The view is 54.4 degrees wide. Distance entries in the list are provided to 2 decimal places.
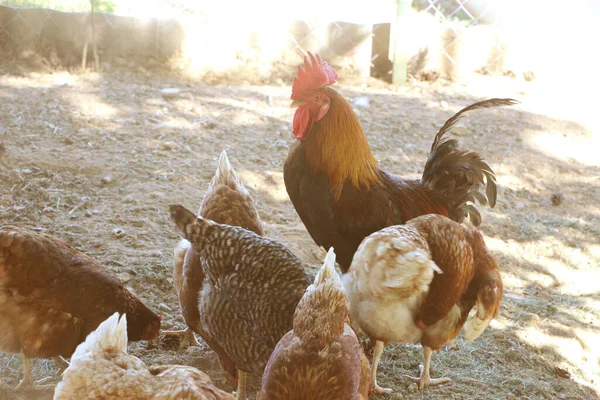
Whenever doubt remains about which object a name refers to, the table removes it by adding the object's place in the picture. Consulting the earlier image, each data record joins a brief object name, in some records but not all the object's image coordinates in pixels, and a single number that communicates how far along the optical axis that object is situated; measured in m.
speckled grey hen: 2.65
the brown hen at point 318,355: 2.12
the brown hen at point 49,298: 2.75
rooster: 3.47
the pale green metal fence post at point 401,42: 7.28
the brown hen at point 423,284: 2.75
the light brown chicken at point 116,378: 2.03
